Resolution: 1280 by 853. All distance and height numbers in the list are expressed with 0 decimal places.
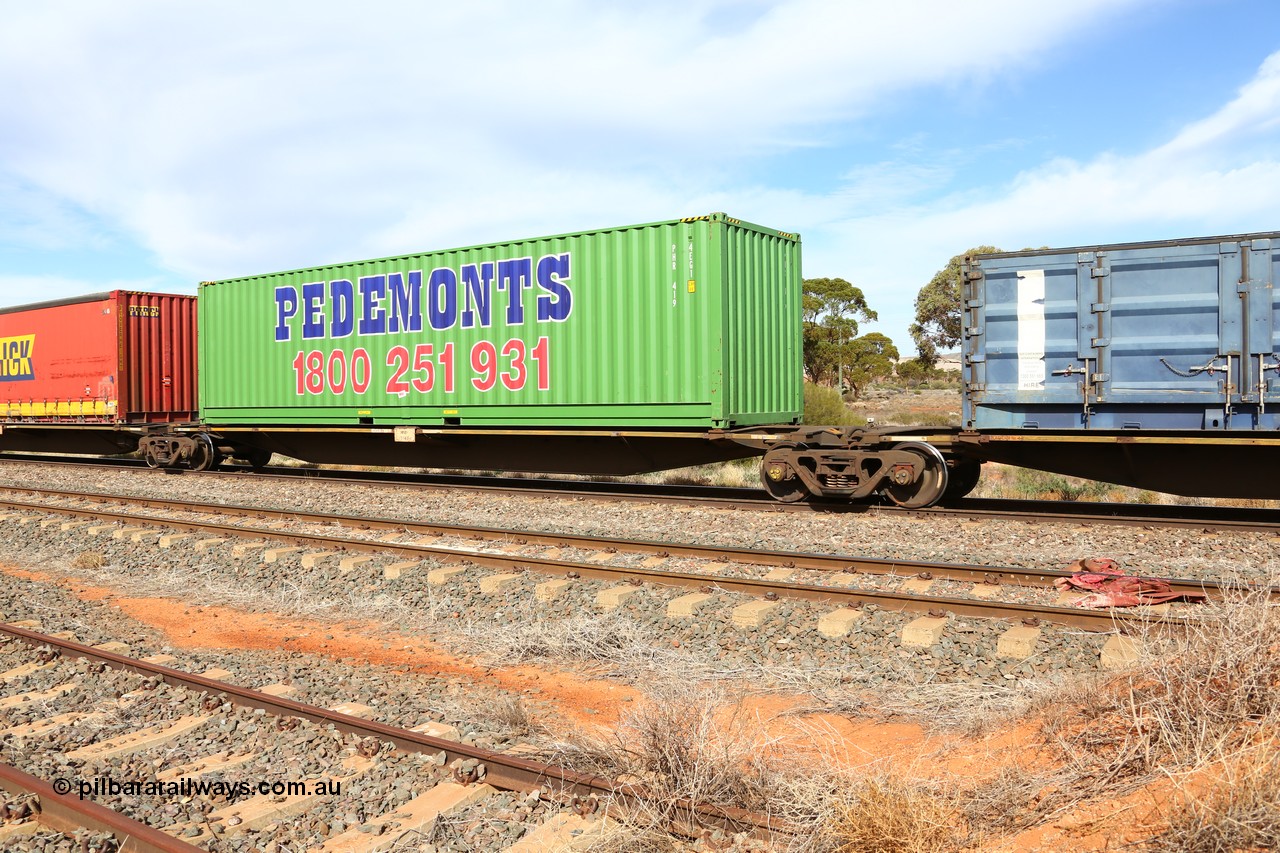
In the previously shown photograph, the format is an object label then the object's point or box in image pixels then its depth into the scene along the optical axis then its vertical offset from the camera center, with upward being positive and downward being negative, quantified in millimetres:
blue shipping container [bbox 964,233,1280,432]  9109 +891
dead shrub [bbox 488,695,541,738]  4445 -1507
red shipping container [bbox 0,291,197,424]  18844 +1542
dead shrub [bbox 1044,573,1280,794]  3307 -1143
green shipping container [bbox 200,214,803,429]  11961 +1401
